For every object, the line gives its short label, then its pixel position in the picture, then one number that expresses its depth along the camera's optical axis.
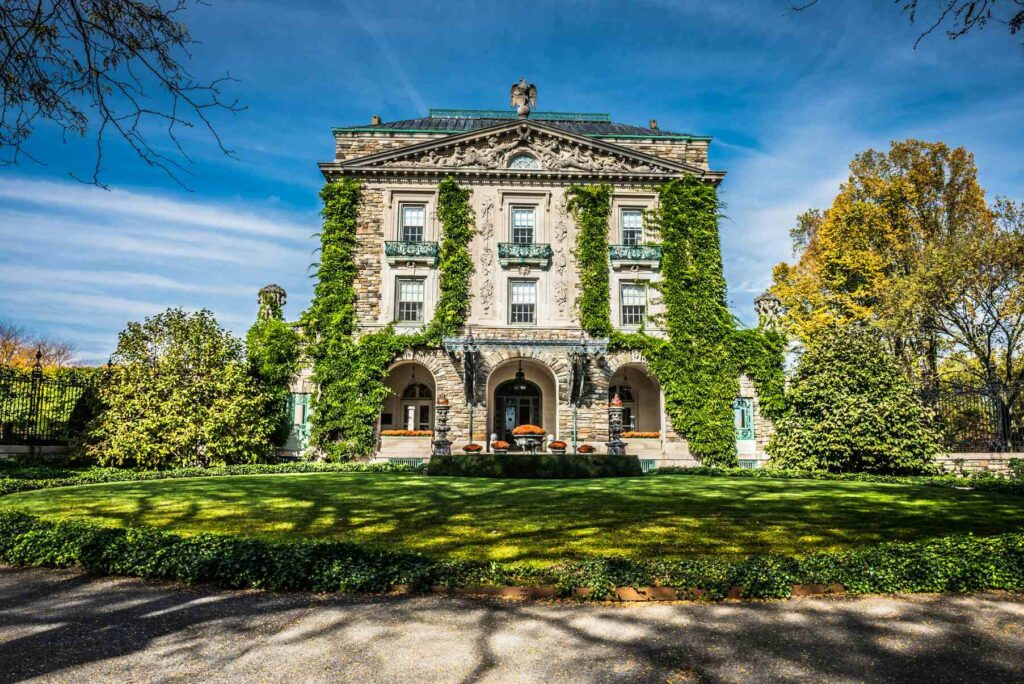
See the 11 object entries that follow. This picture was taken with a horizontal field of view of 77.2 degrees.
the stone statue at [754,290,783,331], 27.11
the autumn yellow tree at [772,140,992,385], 30.88
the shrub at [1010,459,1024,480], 18.11
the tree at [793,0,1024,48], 4.70
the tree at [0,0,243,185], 4.38
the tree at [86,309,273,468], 19.69
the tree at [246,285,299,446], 24.61
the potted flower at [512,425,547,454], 21.66
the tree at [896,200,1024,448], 25.81
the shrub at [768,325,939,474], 19.55
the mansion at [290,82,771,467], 25.77
